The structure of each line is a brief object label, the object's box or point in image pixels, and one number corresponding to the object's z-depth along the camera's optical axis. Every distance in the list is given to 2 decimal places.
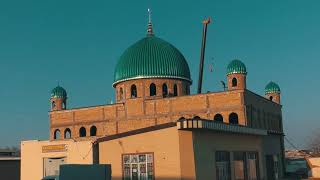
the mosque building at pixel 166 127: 28.88
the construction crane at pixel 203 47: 55.58
